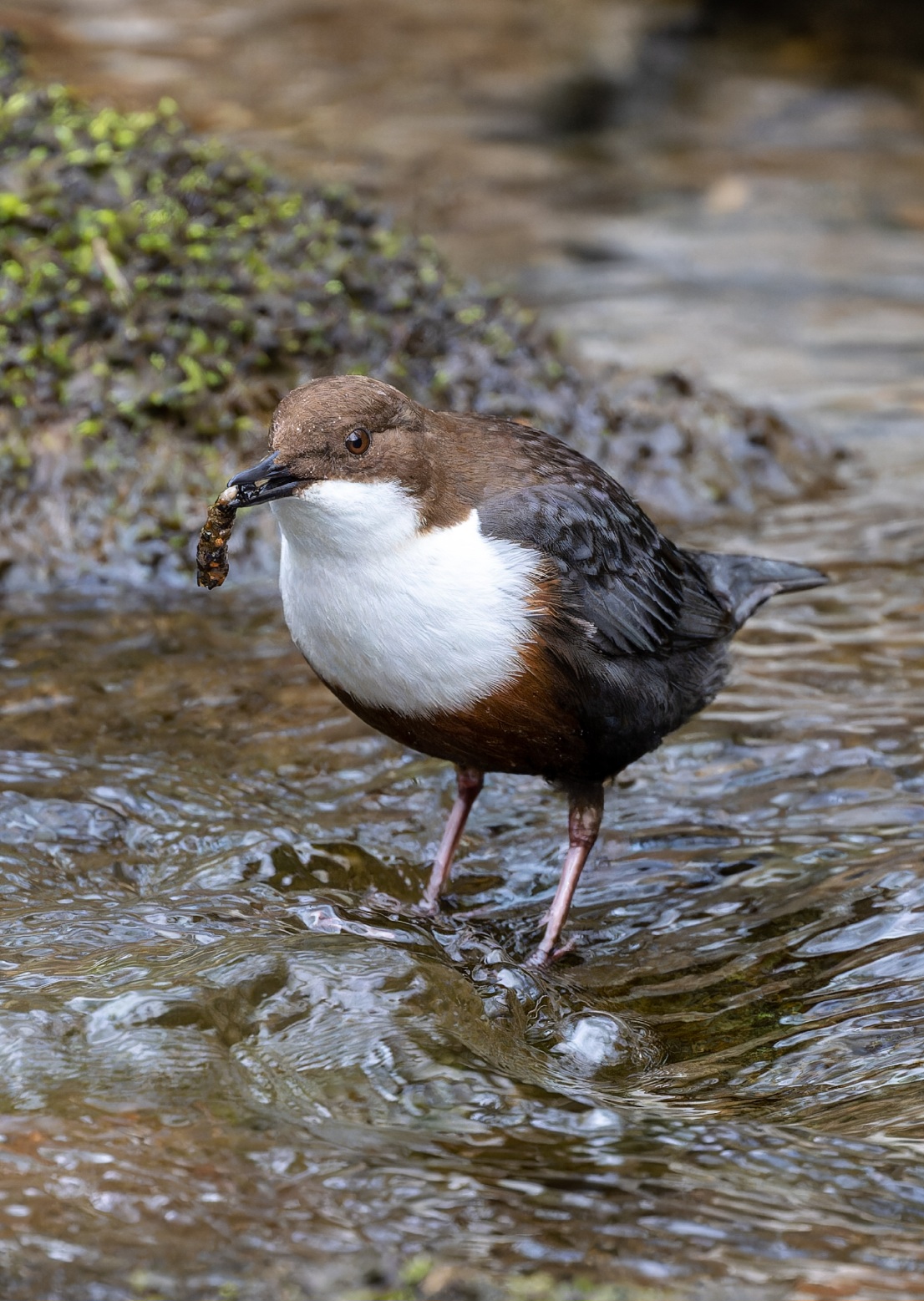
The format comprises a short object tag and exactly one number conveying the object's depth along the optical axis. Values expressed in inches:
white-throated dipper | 280.8
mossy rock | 485.7
